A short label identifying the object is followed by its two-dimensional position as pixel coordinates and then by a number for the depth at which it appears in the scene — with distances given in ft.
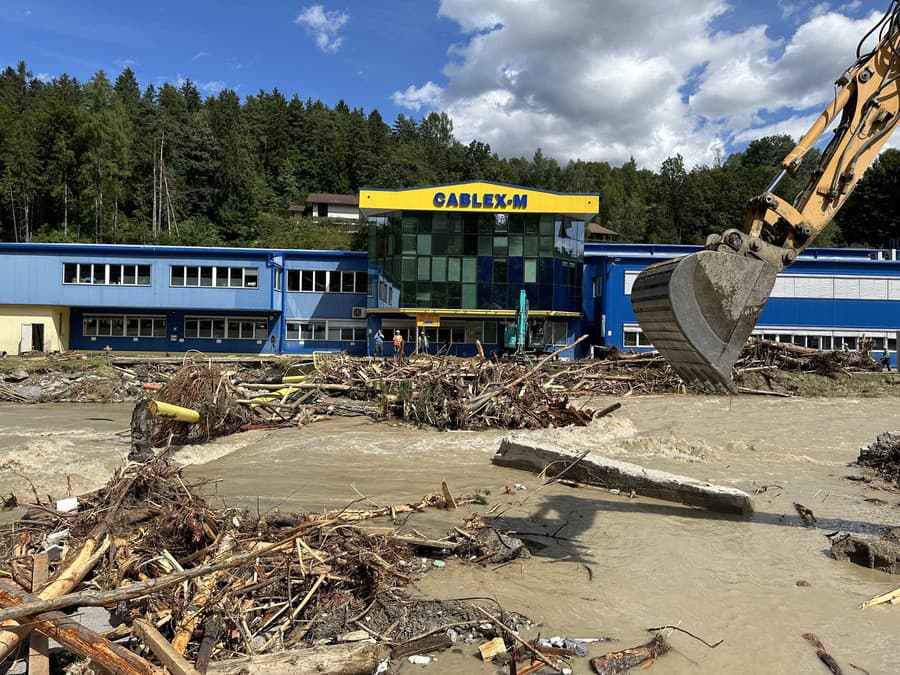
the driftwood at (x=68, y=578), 13.65
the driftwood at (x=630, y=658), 15.85
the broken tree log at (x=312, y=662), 14.14
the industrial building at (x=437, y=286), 123.75
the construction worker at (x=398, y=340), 94.88
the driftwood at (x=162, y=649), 13.29
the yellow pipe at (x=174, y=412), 39.00
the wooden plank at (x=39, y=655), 13.67
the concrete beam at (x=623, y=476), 29.63
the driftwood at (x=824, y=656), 16.08
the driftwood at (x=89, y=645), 13.35
